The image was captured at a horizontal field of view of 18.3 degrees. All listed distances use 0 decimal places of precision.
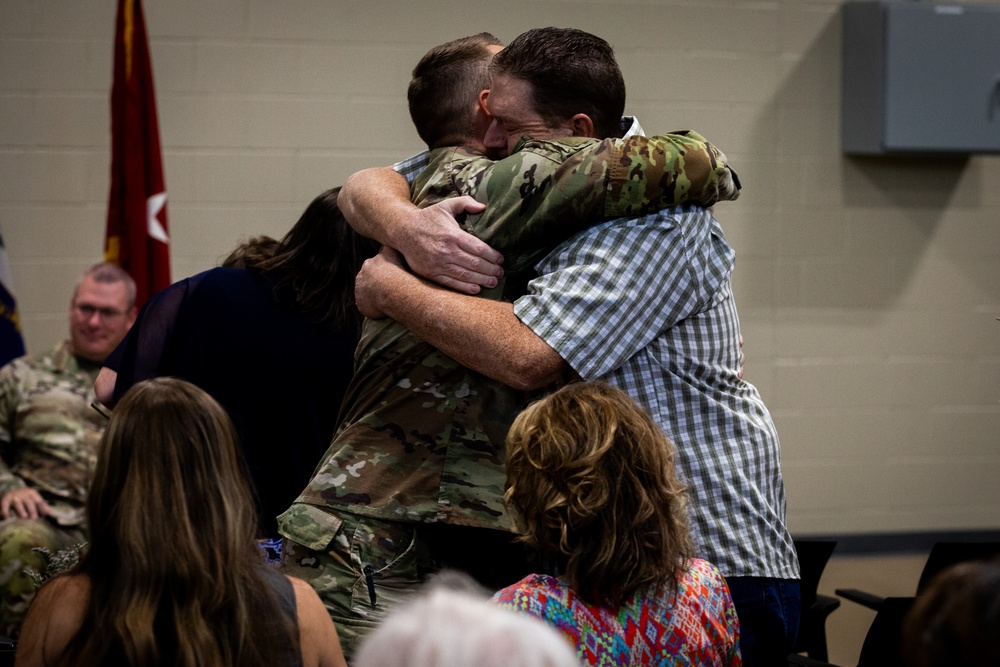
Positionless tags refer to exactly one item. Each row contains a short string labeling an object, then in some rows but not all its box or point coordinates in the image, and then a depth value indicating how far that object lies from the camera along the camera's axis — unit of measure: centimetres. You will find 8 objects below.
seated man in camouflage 605
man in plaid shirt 414
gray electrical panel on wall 805
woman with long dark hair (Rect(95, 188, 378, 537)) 484
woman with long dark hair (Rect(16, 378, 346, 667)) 388
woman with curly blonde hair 401
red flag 703
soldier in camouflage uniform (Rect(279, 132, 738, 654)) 416
